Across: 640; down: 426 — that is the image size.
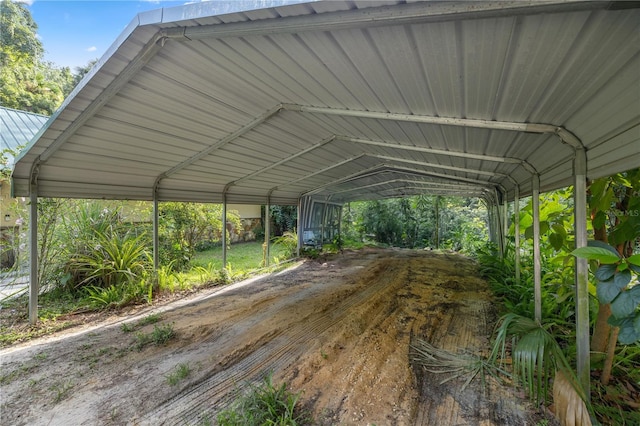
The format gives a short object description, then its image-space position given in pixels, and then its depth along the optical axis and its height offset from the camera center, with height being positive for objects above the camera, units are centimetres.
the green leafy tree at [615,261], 107 -26
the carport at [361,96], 120 +96
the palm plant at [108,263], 425 -78
